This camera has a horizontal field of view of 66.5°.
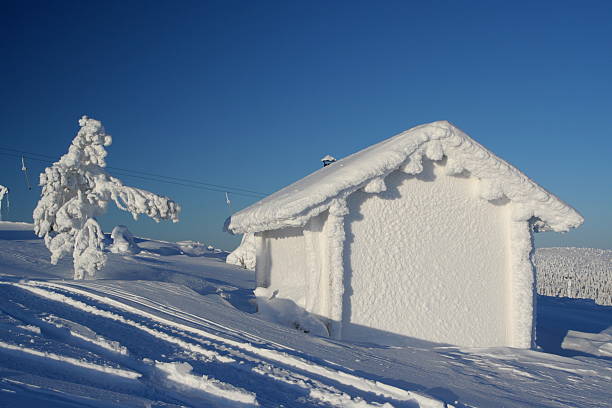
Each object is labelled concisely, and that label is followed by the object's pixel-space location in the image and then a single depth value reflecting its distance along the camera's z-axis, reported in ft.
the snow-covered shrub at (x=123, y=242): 63.77
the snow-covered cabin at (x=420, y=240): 23.02
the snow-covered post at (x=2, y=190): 63.67
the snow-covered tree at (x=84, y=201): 31.48
